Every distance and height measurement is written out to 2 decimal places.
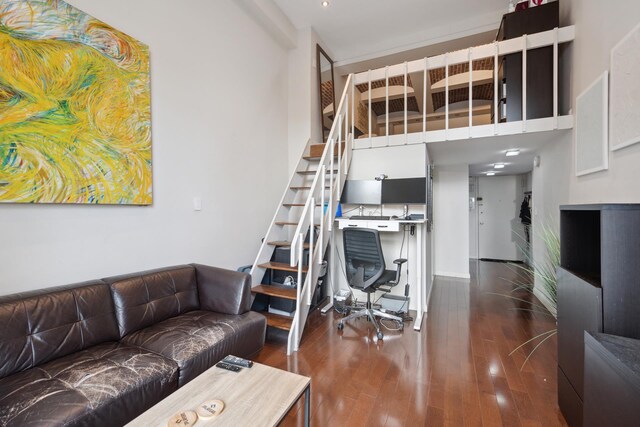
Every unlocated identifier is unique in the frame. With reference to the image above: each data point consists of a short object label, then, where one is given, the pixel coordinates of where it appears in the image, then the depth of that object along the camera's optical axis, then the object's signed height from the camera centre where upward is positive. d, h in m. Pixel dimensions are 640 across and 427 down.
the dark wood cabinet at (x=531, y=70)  3.04 +1.56
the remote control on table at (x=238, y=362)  1.43 -0.79
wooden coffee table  1.05 -0.79
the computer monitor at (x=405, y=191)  3.35 +0.25
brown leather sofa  1.22 -0.80
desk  3.08 -0.30
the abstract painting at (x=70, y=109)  1.61 +0.70
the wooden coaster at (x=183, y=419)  1.00 -0.76
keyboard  3.45 -0.08
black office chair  2.84 -0.59
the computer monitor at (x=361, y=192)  3.60 +0.25
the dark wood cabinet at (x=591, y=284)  1.23 -0.37
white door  6.80 -0.20
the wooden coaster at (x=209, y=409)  1.05 -0.77
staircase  2.57 -0.17
